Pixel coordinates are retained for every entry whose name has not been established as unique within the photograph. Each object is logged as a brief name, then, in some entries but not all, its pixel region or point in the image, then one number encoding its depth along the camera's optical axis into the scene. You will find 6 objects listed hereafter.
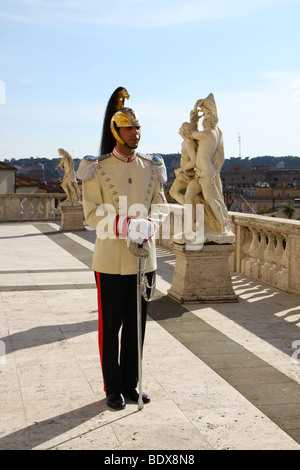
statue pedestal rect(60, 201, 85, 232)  16.94
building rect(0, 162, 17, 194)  42.16
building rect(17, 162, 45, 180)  148.20
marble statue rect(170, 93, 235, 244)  7.82
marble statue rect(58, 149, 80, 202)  17.50
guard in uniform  4.38
